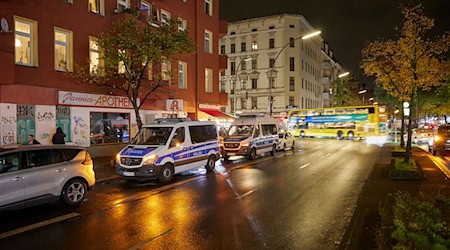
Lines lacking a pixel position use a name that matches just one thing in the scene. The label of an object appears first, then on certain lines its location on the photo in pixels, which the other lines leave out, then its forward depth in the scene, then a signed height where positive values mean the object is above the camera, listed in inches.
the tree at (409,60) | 589.3 +97.5
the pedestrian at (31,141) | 569.7 -30.8
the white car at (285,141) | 970.1 -58.1
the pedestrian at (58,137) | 636.7 -28.2
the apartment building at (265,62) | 2370.8 +363.7
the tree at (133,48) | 657.0 +125.6
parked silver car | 331.6 -51.3
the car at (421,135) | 1572.3 -65.2
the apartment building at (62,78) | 616.1 +73.5
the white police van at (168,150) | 510.6 -44.2
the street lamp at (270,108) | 1233.4 +38.1
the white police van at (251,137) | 804.0 -39.1
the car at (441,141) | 848.9 -48.7
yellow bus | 1589.6 -11.4
